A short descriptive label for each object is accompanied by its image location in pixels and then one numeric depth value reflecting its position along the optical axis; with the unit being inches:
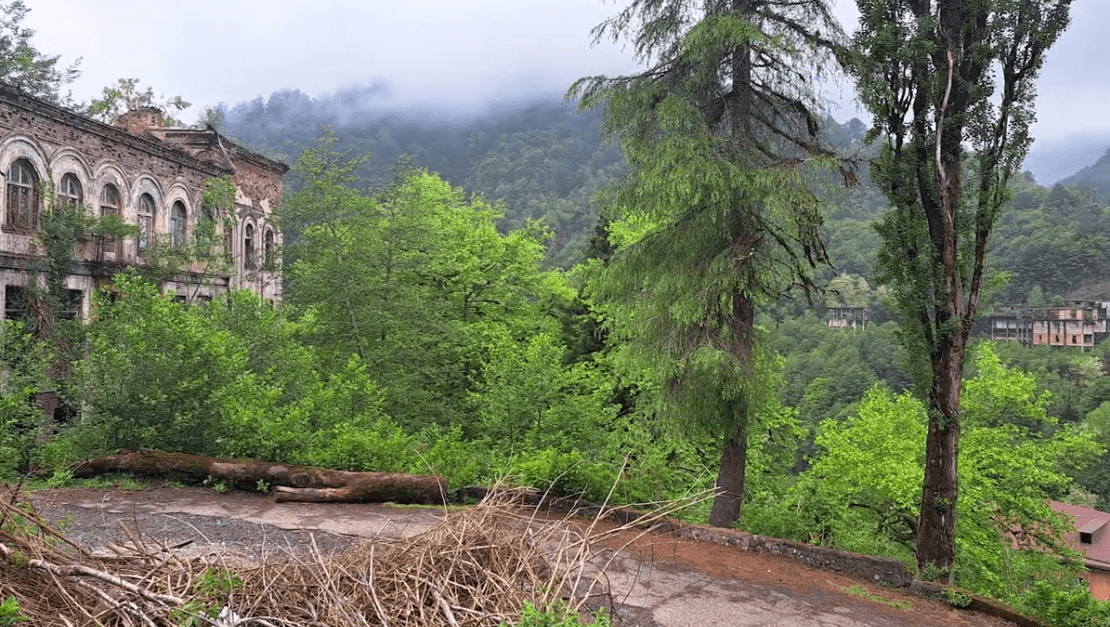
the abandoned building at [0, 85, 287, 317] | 658.2
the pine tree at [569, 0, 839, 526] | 400.5
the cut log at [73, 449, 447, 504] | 391.9
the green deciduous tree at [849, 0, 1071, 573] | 347.6
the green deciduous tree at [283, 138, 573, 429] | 726.5
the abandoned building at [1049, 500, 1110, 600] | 1182.9
